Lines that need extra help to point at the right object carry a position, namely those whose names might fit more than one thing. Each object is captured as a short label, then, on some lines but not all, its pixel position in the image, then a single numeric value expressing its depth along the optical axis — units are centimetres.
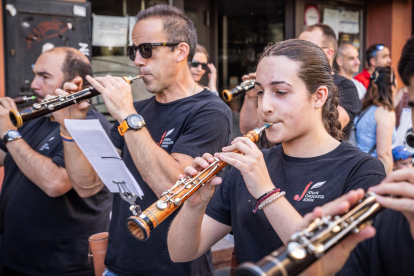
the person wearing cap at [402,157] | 421
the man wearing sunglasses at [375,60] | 538
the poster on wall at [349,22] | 668
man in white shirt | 492
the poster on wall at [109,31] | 462
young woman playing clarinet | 151
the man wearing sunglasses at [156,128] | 214
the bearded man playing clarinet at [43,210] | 267
